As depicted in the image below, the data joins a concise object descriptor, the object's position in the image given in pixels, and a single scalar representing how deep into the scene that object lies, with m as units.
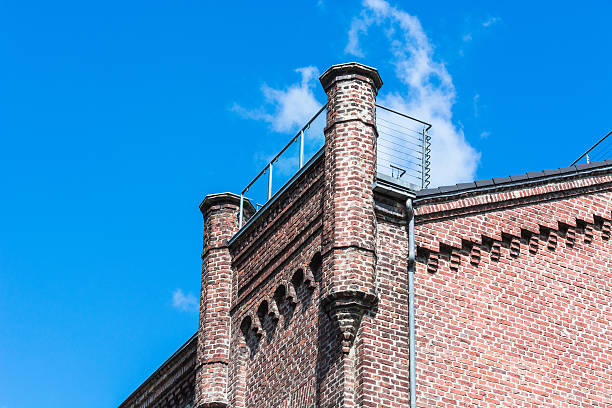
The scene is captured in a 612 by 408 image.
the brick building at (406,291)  16.25
